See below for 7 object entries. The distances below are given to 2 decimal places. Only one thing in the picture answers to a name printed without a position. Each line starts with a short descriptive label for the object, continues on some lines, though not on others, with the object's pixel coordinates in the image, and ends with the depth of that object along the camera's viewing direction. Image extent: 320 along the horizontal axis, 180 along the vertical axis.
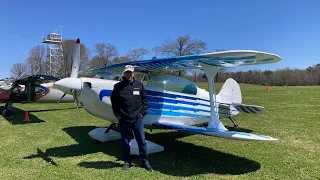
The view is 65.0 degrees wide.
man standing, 4.86
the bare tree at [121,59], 59.12
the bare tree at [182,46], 57.51
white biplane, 4.98
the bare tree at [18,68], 58.16
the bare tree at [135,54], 61.49
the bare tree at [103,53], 60.38
